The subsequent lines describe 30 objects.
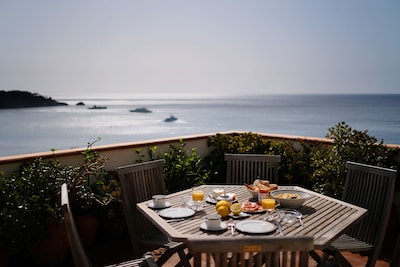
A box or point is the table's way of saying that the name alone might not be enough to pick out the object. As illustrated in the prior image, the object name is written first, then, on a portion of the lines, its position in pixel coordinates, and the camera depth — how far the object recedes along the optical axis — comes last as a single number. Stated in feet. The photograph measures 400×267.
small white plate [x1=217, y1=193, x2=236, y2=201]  8.78
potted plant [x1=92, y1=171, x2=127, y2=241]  12.76
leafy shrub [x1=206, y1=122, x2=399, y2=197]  13.46
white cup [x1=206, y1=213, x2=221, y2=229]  6.86
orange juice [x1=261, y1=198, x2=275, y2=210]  7.65
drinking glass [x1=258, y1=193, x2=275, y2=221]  7.63
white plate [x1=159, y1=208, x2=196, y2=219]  7.63
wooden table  6.66
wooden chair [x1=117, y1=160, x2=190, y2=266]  8.77
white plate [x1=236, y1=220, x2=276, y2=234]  6.73
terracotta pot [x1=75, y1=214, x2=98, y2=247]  11.89
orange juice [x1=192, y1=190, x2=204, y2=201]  8.31
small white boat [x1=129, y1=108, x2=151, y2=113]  236.36
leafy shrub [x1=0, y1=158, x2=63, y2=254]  10.22
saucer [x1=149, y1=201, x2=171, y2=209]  8.23
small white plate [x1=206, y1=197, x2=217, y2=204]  8.66
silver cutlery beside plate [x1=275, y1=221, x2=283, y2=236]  6.75
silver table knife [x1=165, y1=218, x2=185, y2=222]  7.47
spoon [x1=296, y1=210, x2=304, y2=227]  7.23
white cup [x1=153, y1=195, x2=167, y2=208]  8.34
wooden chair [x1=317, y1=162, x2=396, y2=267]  8.74
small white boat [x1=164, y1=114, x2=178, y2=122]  214.90
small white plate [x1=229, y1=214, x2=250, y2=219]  7.58
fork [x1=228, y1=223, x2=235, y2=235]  6.79
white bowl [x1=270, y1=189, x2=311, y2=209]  8.20
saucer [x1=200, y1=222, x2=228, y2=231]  6.86
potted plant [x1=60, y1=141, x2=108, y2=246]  11.87
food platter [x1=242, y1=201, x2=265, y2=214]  7.96
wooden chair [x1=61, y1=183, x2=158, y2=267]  6.05
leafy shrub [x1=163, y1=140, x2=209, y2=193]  15.05
